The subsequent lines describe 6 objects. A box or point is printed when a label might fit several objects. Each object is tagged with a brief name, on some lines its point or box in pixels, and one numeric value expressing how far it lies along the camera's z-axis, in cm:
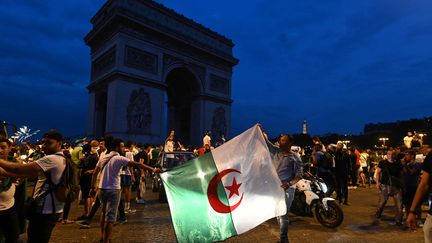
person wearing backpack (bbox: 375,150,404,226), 798
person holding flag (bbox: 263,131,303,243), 541
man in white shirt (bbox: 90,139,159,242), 544
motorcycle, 742
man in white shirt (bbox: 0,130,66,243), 363
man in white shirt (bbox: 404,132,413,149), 1563
